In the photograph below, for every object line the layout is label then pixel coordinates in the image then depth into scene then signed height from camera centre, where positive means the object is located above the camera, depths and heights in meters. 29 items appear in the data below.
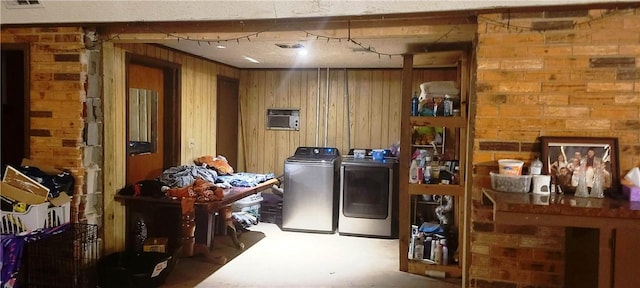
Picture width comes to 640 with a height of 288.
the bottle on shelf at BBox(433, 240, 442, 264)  3.83 -1.04
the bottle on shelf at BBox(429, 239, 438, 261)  3.86 -1.00
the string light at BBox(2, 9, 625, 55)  2.53 +0.64
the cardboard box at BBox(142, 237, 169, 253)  3.76 -1.00
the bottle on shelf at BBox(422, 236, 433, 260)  3.91 -1.01
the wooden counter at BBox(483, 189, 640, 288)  2.04 -0.41
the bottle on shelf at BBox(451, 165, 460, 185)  3.75 -0.38
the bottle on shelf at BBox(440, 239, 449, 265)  3.82 -1.02
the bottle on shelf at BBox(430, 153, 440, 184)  3.80 -0.35
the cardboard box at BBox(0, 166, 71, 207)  2.92 -0.42
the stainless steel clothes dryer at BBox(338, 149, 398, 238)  4.90 -0.74
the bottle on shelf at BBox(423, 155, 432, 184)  3.81 -0.36
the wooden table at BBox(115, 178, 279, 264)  3.66 -0.85
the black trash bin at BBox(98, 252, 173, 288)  3.28 -1.08
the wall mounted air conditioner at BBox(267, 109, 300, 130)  5.84 +0.13
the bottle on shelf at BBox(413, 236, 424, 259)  3.92 -1.03
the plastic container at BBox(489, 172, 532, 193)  2.44 -0.27
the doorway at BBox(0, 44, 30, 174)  3.65 +0.13
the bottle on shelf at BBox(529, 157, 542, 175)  2.48 -0.19
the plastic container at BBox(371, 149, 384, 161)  5.09 -0.28
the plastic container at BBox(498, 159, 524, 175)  2.48 -0.19
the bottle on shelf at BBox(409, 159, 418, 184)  3.81 -0.36
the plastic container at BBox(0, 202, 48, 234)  2.92 -0.63
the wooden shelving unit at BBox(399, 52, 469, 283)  3.66 -0.44
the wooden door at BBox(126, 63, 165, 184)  3.99 -0.06
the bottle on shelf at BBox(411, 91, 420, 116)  3.84 +0.21
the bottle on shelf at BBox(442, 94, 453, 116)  3.69 +0.21
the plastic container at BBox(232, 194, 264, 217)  5.23 -0.91
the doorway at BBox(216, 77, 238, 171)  5.48 +0.09
